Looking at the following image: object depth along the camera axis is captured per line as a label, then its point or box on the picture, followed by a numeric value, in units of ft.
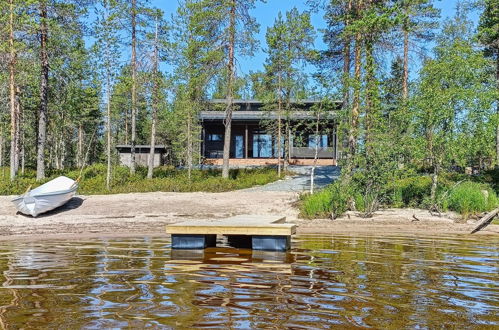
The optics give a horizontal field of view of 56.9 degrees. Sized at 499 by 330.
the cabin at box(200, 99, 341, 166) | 107.96
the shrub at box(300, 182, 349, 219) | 50.31
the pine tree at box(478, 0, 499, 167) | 71.05
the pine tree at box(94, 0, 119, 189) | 76.74
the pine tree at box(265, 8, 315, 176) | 95.45
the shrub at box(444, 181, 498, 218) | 49.03
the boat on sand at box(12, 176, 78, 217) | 52.54
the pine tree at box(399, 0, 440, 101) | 80.05
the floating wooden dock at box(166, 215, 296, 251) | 25.84
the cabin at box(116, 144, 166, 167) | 113.99
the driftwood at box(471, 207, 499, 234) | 40.94
